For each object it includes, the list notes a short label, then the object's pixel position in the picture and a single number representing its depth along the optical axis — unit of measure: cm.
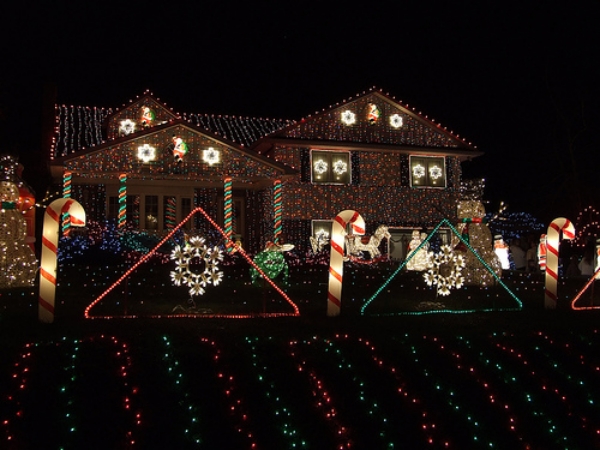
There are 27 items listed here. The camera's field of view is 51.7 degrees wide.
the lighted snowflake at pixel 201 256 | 959
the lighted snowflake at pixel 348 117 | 2492
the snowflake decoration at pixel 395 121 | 2553
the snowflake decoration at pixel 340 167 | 2486
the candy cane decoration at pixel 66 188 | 1924
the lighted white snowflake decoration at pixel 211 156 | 2078
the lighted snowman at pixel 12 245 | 1198
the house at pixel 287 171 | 2109
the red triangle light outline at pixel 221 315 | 900
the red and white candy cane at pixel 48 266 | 856
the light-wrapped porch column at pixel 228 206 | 2161
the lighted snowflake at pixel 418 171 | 2577
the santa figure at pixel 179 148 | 2028
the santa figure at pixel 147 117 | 2328
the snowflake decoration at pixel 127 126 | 2339
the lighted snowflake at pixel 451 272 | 1111
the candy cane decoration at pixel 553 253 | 1123
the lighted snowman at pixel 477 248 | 1363
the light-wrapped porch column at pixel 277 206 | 2212
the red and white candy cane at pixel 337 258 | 964
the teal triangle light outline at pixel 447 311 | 1007
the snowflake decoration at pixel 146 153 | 2030
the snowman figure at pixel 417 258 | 1720
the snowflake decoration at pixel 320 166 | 2461
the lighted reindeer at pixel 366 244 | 1991
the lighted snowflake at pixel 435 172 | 2600
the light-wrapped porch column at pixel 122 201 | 2012
